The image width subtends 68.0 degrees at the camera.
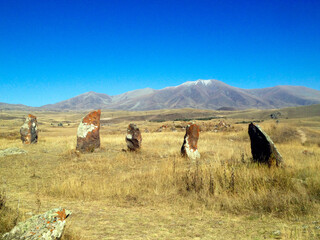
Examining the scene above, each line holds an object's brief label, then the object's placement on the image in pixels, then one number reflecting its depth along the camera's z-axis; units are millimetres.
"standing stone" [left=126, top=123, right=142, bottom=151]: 14734
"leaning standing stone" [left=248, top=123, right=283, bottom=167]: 8750
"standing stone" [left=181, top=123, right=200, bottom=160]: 12567
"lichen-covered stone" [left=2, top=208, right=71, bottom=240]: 3260
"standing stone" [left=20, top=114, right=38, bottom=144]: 18625
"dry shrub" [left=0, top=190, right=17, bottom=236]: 3823
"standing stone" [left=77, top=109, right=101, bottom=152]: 15102
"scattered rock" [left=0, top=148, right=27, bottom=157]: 13555
